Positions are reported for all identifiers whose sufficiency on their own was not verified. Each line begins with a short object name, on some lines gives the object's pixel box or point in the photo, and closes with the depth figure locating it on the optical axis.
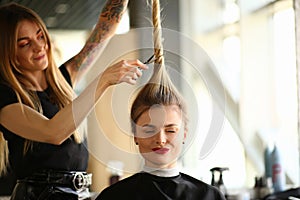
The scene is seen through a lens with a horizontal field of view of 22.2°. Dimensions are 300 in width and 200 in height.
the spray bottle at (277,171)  2.93
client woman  2.19
